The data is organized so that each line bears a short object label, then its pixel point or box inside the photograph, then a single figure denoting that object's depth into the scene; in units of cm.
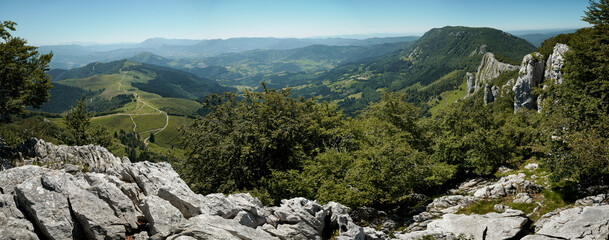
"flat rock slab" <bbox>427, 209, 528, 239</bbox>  1730
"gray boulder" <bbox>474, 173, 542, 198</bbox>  2450
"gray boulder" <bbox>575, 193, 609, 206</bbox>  1954
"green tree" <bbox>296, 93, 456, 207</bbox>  2295
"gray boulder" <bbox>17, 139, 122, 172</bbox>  2822
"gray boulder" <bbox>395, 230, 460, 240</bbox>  1730
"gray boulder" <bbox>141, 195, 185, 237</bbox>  1312
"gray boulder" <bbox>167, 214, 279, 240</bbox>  1263
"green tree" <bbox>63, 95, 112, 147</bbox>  5178
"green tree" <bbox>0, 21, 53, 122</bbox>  2503
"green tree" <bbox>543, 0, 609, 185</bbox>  2005
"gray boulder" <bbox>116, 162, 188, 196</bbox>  1845
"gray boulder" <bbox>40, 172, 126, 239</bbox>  1239
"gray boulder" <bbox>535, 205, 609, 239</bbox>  1541
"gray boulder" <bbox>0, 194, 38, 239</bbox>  1086
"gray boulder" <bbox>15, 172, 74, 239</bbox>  1162
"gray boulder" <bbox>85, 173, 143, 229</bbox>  1365
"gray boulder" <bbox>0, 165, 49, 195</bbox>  1310
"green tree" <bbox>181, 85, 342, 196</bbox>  3125
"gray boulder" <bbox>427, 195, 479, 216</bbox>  2355
